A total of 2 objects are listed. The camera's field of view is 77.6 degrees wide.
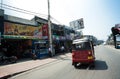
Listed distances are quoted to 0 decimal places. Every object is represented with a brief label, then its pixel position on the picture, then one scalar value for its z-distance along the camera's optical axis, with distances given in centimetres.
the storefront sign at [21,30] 1040
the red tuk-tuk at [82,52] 665
